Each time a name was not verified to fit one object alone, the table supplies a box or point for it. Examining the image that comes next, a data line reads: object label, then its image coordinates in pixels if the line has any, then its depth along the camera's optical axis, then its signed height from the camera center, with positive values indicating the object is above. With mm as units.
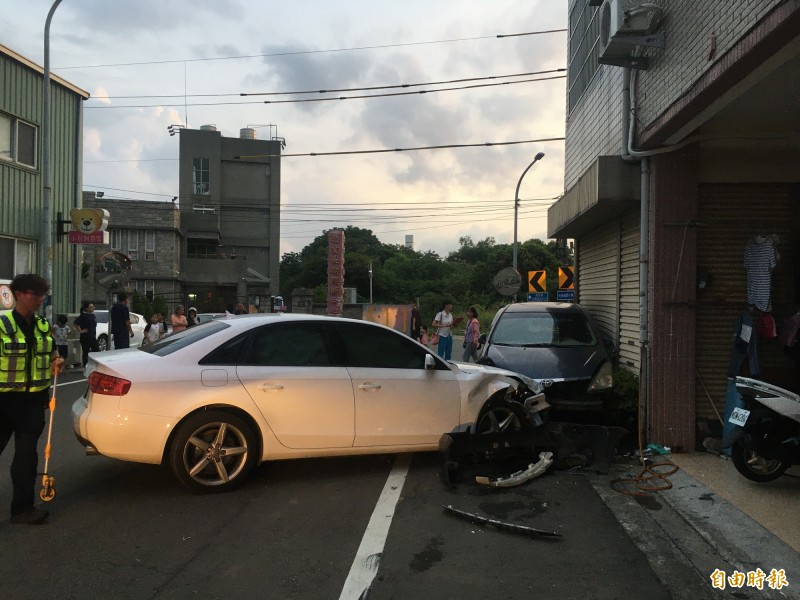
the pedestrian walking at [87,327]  15422 -915
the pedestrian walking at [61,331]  15291 -1011
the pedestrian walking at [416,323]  16969 -775
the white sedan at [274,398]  5352 -934
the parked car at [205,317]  23141 -986
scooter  5875 -1181
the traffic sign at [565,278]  16641 +428
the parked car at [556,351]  7980 -747
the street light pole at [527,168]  24006 +4407
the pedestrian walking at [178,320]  16312 -764
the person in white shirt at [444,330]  15773 -865
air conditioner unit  6809 +2766
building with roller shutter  6785 +1146
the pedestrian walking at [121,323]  15008 -791
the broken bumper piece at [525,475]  5902 -1640
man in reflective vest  4770 -696
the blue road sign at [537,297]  17828 -57
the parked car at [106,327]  20797 -1350
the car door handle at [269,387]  5723 -824
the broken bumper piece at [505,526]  4762 -1680
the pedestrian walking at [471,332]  14395 -833
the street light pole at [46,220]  15672 +1559
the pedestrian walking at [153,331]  16906 -1075
